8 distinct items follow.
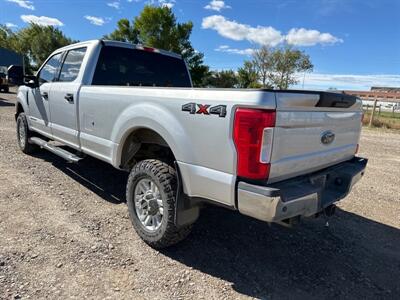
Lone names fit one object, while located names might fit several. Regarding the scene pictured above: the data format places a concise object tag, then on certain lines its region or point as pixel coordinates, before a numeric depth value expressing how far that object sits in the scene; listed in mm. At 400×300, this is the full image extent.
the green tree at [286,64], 45728
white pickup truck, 2338
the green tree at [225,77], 44853
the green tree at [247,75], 47312
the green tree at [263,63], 46781
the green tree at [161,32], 35406
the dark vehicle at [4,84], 24538
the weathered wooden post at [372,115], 16466
